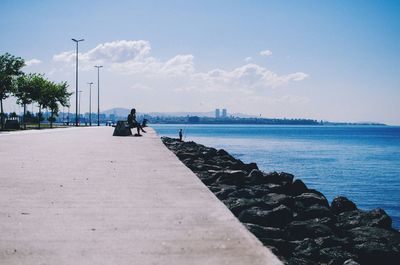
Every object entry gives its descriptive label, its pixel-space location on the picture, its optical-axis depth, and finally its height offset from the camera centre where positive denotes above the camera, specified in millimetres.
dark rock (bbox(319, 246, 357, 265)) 6462 -2016
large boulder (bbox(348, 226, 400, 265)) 6820 -1999
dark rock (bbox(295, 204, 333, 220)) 9109 -1912
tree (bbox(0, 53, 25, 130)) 42469 +4767
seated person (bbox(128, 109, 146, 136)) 32653 +50
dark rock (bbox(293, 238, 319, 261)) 6469 -1928
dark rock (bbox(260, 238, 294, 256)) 6217 -1797
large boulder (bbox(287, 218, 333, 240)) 7427 -1858
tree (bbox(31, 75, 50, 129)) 53156 +3698
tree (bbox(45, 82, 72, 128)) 58306 +3312
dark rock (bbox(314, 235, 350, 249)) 7012 -1952
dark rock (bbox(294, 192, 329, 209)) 10633 -1920
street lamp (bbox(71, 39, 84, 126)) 67469 +8983
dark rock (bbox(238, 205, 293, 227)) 7293 -1618
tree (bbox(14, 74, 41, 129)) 52156 +3469
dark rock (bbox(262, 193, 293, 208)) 9070 -1673
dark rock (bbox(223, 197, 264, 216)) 7974 -1556
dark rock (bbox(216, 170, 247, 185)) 12305 -1622
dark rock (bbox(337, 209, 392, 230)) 8961 -2050
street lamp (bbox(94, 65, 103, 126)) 90788 +7522
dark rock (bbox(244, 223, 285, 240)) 6432 -1640
